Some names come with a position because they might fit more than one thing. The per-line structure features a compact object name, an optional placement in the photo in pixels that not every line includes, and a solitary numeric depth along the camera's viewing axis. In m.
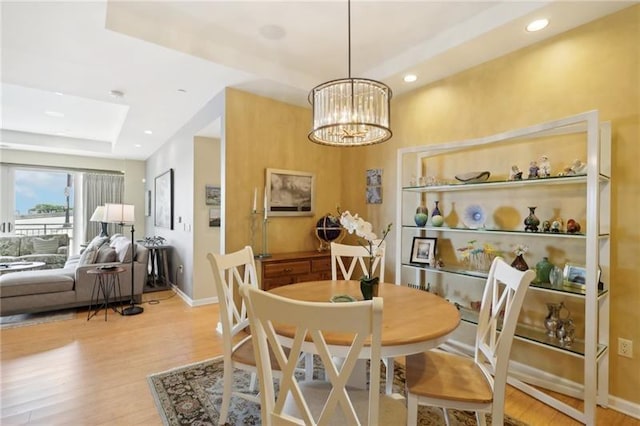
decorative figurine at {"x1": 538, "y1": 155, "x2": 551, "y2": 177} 2.18
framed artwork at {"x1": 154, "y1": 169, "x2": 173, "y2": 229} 5.12
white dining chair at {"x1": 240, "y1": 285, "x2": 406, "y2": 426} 0.90
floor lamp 4.09
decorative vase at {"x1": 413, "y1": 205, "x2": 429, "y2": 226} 2.96
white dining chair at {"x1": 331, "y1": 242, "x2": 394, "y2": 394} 2.61
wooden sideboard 3.11
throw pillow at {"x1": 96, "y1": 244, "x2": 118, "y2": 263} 4.21
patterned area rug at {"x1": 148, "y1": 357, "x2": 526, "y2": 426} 1.88
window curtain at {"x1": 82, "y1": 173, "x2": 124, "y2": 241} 6.91
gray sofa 3.57
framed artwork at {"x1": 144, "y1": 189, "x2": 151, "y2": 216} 6.86
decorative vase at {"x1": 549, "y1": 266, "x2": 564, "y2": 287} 2.18
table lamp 4.78
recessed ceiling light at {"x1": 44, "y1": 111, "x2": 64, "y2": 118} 4.73
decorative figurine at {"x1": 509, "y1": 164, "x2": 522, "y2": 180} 2.33
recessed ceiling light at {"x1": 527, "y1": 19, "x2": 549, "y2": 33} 2.16
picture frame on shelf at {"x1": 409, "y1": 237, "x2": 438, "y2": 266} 2.93
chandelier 1.85
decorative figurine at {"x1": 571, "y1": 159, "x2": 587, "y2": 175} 2.00
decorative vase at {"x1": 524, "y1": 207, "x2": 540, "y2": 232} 2.24
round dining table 1.27
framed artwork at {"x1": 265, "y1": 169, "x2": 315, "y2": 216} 3.56
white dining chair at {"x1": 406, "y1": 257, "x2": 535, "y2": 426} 1.30
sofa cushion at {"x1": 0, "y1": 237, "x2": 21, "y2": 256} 5.68
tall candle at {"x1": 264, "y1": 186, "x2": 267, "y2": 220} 3.45
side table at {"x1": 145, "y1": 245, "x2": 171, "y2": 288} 5.21
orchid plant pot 1.73
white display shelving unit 1.87
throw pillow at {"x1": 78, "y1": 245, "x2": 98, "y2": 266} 4.09
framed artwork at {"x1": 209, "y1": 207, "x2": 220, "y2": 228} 4.39
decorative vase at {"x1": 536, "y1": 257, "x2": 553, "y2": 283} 2.23
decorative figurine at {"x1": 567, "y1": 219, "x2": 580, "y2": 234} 2.09
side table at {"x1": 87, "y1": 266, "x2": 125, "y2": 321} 3.86
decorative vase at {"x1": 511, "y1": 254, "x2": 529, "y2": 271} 2.27
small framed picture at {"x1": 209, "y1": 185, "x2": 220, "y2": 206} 4.33
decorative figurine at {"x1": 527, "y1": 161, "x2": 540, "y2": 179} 2.23
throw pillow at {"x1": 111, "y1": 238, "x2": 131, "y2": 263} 4.21
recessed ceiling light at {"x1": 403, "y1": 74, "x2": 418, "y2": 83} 3.04
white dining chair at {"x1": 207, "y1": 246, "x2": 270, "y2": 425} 1.72
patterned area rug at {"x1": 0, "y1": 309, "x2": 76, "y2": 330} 3.45
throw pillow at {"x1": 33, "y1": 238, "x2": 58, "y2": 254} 5.96
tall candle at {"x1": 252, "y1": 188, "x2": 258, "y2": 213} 3.42
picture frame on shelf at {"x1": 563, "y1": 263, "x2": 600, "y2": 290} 2.07
